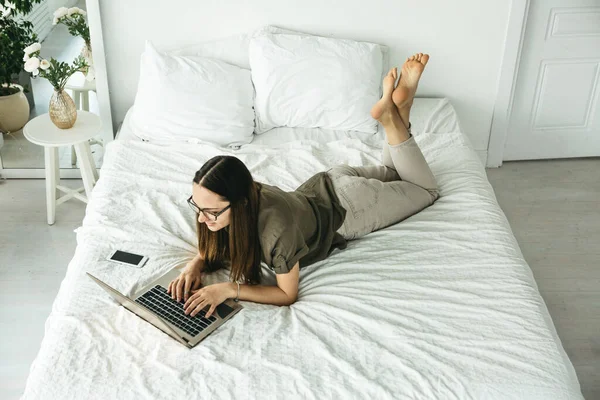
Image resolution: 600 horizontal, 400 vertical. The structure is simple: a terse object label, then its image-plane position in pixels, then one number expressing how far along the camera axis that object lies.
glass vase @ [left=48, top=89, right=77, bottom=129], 2.83
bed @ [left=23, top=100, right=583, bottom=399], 1.62
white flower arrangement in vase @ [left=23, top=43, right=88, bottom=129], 2.83
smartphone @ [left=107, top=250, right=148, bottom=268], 2.03
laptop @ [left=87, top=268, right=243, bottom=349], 1.75
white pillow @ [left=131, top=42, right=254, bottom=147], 2.81
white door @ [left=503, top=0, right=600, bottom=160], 3.14
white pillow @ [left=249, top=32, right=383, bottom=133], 2.92
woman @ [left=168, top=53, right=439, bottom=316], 1.72
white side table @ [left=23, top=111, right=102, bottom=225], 2.84
